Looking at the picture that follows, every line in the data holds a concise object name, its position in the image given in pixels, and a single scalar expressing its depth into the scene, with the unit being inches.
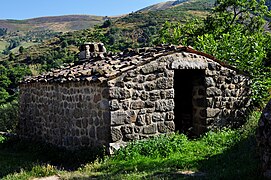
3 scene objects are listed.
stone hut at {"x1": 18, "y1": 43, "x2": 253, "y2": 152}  326.0
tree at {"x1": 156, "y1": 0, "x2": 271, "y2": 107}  454.3
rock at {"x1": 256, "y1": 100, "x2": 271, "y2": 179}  215.7
